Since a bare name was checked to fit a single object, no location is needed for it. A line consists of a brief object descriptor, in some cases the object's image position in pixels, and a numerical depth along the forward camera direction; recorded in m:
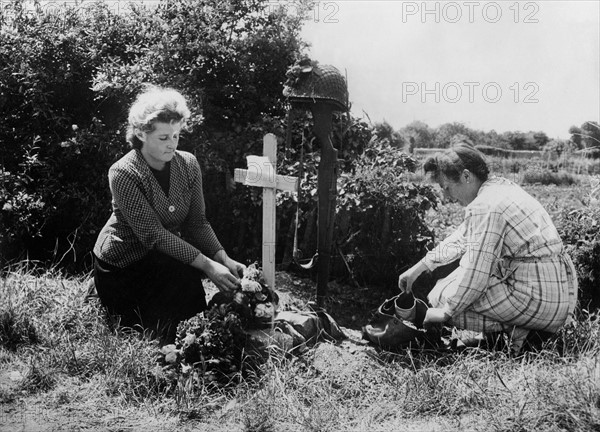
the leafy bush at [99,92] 5.85
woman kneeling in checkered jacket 3.74
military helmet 3.94
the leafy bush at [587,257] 4.65
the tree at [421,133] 32.12
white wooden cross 3.88
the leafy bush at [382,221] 5.47
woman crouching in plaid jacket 3.51
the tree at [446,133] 31.78
